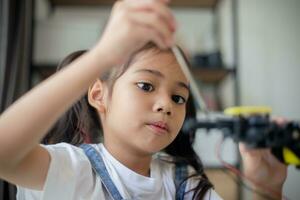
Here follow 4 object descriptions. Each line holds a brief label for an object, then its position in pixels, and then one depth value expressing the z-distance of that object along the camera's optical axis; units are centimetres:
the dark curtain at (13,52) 117
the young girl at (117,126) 38
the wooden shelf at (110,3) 183
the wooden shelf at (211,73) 163
